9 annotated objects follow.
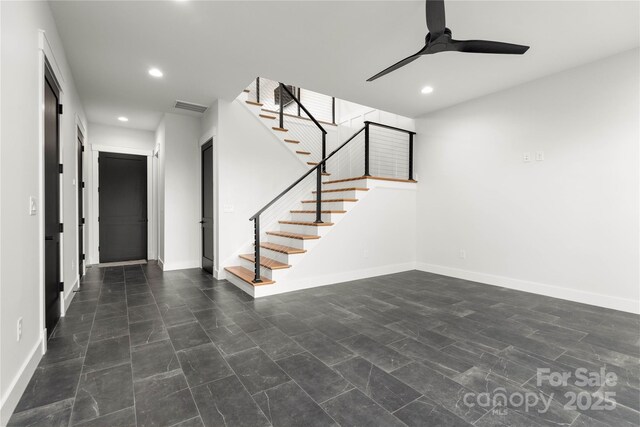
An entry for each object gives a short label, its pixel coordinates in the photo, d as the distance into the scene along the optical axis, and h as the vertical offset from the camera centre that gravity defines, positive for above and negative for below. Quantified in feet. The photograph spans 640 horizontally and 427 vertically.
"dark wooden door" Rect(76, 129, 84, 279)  14.44 +0.08
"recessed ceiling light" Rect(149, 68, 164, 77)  12.02 +5.54
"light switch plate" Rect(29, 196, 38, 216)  6.52 +0.05
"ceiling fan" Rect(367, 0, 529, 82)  7.20 +4.26
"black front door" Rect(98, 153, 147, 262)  19.99 +0.16
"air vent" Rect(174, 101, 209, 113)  15.75 +5.53
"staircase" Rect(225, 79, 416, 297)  13.10 +0.09
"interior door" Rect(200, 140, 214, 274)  16.29 +0.14
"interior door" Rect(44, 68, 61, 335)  8.38 +0.16
